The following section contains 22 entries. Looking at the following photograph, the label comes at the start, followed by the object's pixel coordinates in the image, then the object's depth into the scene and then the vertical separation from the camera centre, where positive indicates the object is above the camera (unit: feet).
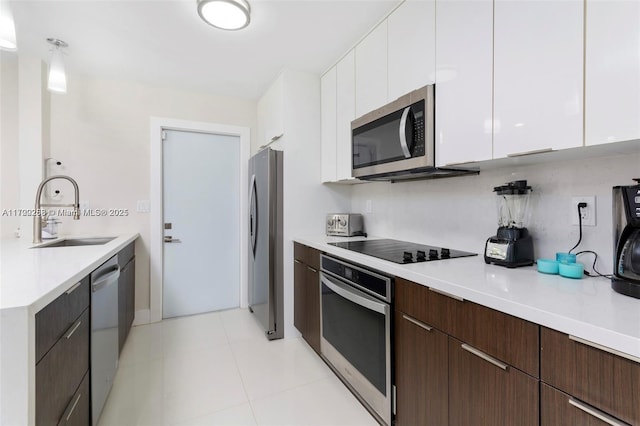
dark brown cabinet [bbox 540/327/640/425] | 2.13 -1.36
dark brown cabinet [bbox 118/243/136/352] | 6.76 -2.13
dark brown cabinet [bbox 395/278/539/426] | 2.80 -1.76
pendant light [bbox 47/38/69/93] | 6.76 +3.24
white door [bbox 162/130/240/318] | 9.84 -0.40
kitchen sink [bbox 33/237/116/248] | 8.00 -0.86
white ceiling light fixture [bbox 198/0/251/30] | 5.37 +3.87
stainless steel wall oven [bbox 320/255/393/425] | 4.66 -2.21
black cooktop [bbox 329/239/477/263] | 4.87 -0.77
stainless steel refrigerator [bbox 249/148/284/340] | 8.05 -0.91
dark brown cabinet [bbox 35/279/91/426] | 2.95 -1.76
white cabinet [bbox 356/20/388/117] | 6.14 +3.18
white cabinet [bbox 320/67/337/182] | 8.07 +2.48
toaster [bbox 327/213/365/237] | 8.10 -0.37
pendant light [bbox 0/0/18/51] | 4.25 +2.76
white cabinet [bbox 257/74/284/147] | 8.53 +3.19
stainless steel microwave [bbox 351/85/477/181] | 4.97 +1.40
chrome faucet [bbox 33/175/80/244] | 6.71 -0.22
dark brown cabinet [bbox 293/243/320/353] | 7.04 -2.16
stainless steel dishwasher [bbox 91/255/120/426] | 4.58 -2.17
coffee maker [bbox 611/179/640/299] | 2.92 -0.38
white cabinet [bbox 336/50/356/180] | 7.25 +2.66
